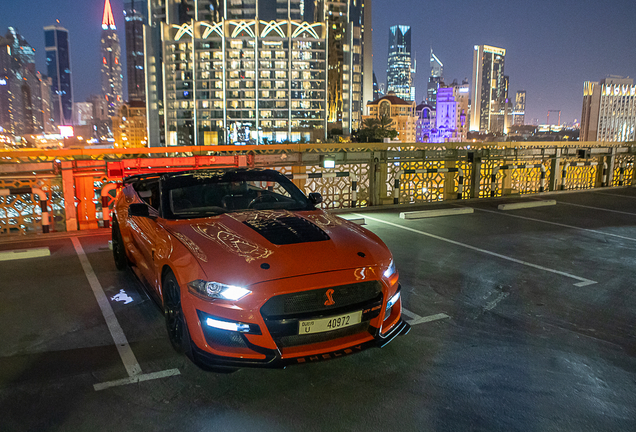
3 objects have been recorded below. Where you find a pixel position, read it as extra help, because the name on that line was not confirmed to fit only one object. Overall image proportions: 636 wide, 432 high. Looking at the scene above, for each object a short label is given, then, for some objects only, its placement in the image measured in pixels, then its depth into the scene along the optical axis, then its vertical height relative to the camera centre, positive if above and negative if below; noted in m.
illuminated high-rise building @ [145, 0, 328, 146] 113.25 +14.90
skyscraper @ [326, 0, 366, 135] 136.12 +21.43
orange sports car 3.22 -1.05
